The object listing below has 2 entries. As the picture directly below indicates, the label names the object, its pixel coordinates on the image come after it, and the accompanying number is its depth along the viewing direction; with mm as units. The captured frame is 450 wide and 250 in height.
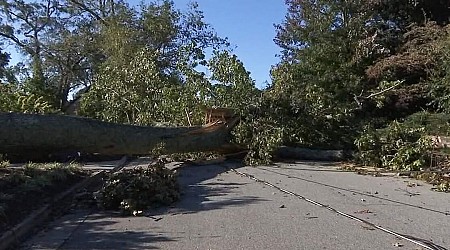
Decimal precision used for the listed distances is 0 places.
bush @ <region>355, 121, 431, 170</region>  12016
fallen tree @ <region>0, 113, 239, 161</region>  9227
